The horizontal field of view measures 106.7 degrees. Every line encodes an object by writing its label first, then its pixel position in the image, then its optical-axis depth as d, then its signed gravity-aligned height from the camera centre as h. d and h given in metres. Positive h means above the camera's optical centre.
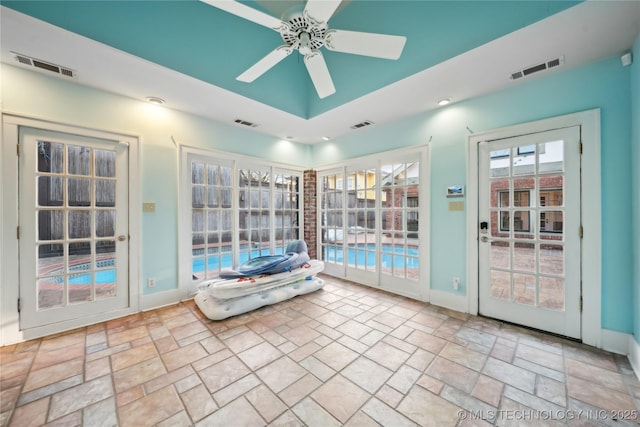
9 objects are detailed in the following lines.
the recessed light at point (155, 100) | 2.97 +1.44
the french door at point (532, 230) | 2.36 -0.21
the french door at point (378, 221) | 3.45 -0.16
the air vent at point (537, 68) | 2.22 +1.40
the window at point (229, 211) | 3.48 +0.03
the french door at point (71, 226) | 2.41 -0.14
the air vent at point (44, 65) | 2.21 +1.45
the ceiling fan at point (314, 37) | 1.67 +1.40
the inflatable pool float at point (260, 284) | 2.86 -0.96
